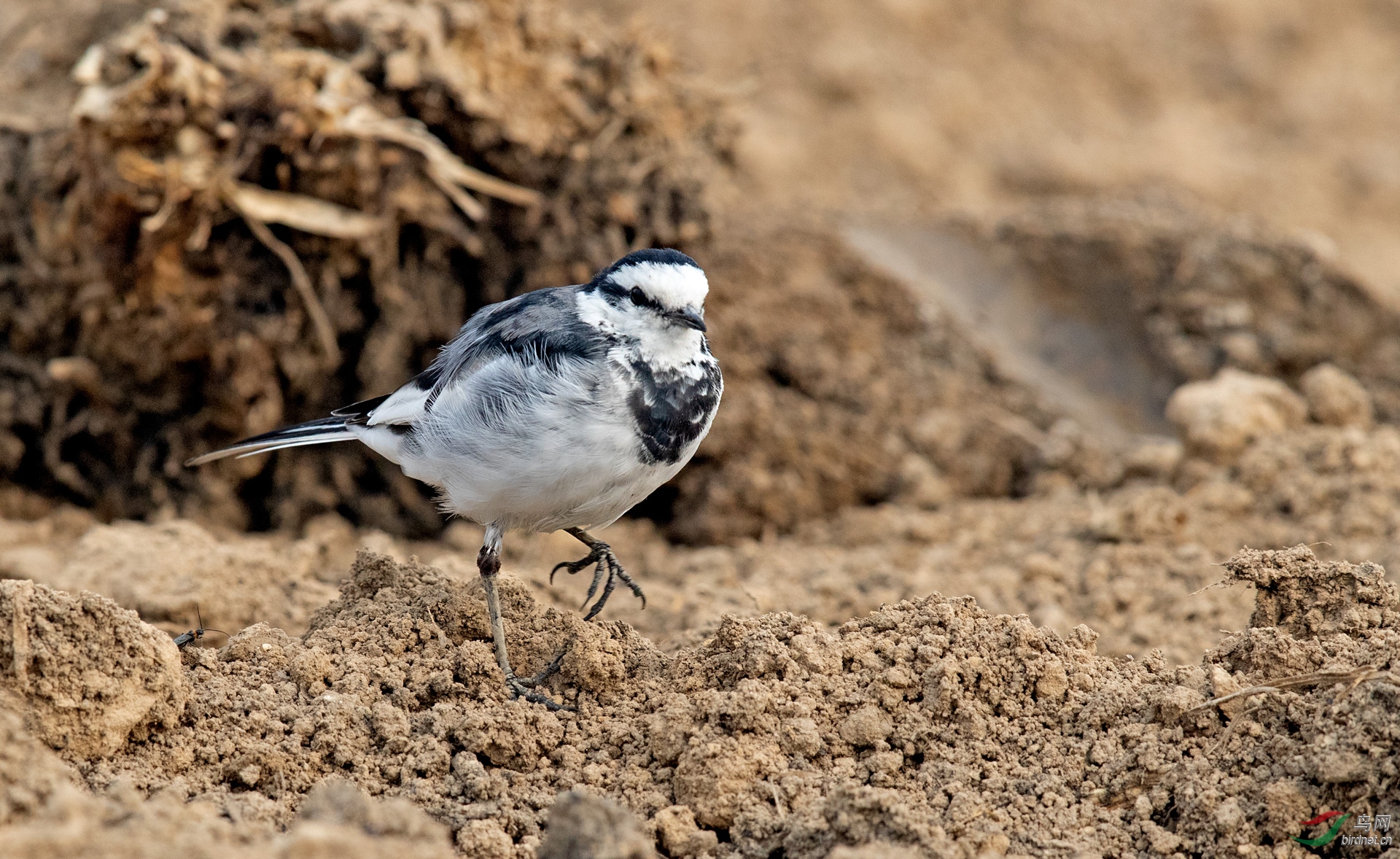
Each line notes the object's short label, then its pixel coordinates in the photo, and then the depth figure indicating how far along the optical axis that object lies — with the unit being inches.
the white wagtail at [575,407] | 332.8
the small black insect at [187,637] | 319.9
